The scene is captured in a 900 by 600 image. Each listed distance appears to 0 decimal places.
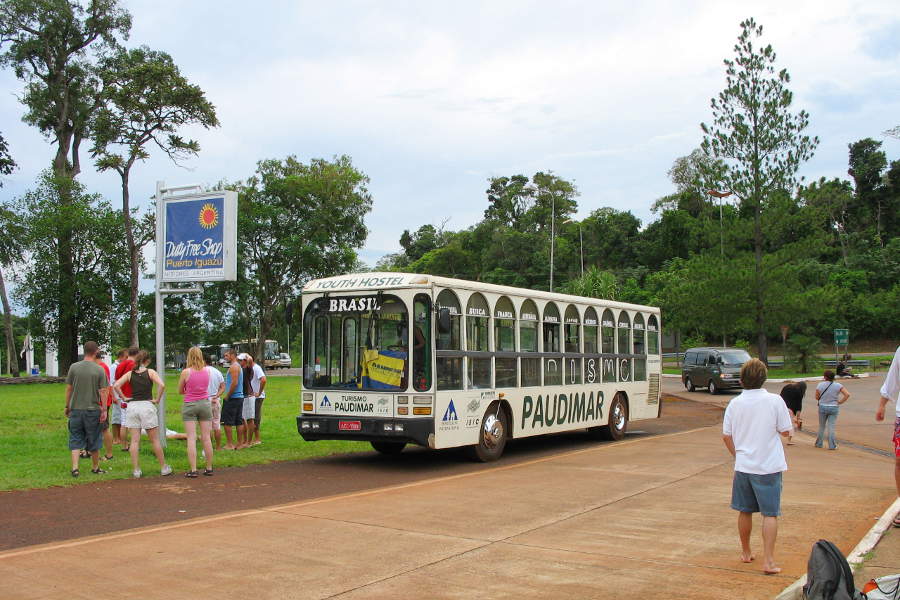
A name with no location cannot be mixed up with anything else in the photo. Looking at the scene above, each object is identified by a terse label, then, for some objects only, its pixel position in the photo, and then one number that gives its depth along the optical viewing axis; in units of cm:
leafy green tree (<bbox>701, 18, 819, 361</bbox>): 4394
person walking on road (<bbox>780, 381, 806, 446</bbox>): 1703
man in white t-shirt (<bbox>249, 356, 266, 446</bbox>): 1438
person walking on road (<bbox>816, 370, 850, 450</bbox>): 1580
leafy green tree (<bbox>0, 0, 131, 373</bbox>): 4388
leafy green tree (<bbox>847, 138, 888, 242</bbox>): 7481
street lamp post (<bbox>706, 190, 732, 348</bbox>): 4588
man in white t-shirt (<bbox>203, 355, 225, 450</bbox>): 1258
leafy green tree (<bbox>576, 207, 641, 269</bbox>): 8312
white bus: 1232
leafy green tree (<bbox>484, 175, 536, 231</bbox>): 9769
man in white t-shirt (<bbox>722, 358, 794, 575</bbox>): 628
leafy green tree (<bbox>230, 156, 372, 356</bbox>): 4812
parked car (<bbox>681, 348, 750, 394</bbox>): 3409
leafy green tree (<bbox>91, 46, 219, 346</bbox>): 3900
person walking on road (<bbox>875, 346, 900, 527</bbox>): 816
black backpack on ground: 489
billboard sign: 1408
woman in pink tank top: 1117
